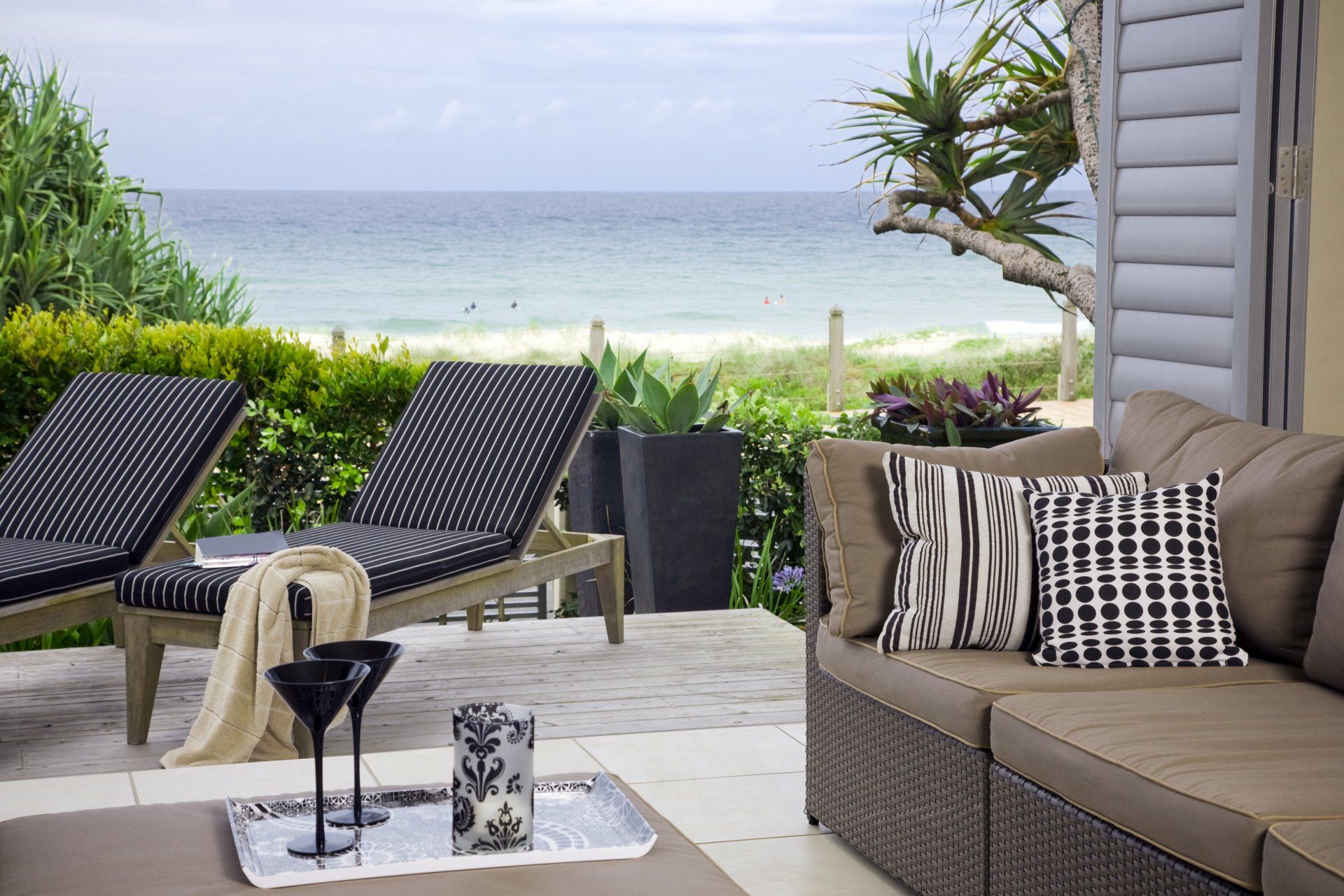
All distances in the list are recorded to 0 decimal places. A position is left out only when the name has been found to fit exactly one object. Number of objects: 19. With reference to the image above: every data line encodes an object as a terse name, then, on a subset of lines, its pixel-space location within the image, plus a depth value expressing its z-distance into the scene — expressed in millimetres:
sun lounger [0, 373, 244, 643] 3660
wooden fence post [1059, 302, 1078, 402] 16891
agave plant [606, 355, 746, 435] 4934
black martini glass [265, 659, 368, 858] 1660
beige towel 3270
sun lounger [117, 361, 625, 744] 3449
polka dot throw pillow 2455
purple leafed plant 5164
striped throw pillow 2566
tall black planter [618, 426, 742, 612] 4930
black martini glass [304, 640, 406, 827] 1782
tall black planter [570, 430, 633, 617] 5293
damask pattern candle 1673
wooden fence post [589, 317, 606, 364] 11859
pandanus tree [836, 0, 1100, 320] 5391
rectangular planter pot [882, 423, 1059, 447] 5125
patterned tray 1628
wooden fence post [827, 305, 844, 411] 14203
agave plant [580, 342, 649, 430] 5238
